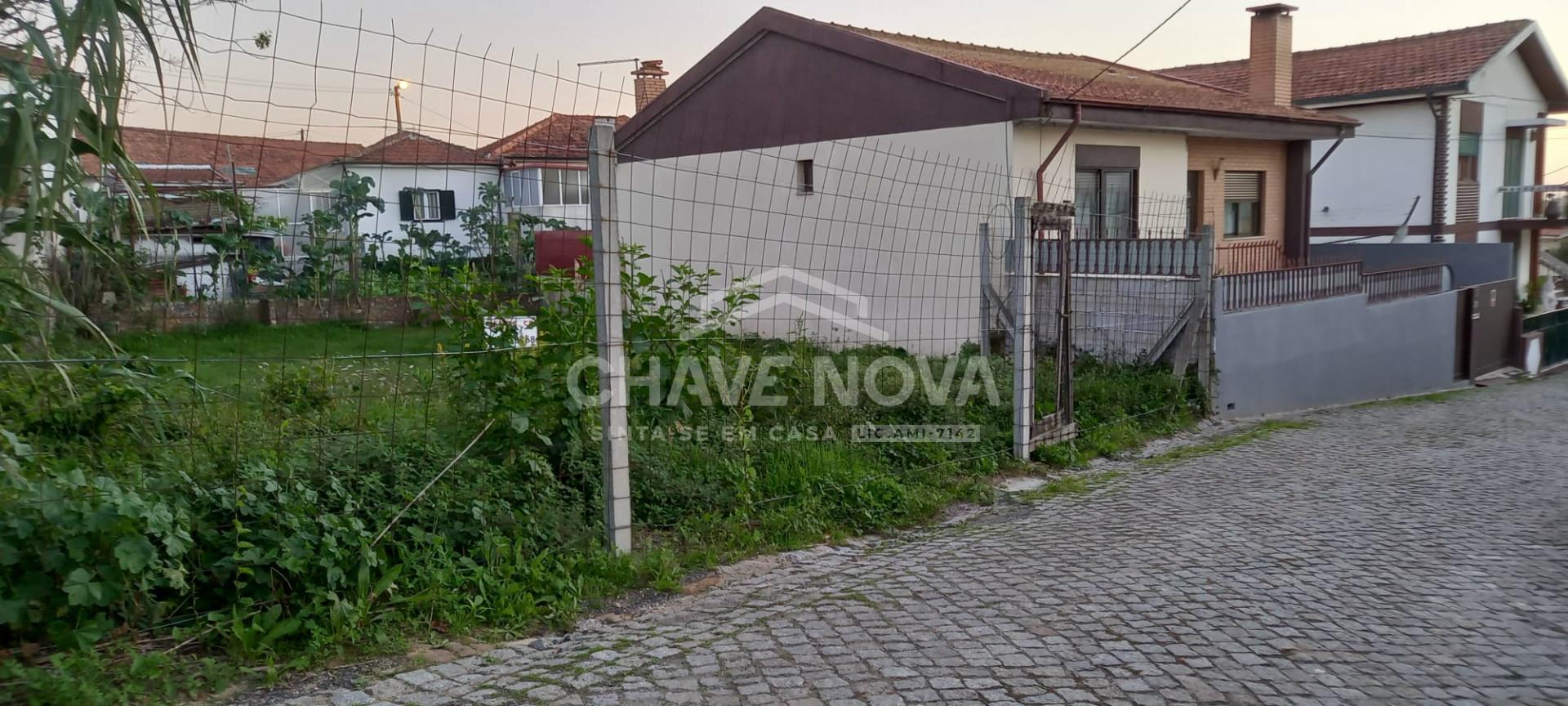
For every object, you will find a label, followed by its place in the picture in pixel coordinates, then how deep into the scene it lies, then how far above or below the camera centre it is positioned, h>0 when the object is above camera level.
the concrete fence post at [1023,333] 8.11 -0.64
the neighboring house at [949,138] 12.66 +1.49
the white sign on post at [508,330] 5.59 -0.41
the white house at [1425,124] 22.81 +2.69
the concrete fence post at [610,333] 5.21 -0.40
